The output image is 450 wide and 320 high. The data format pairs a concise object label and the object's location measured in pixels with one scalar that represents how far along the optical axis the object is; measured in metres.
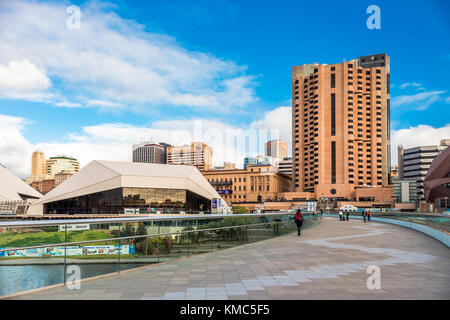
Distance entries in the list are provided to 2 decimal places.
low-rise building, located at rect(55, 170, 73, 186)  194.62
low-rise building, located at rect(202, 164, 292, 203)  138.12
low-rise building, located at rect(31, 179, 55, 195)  190.12
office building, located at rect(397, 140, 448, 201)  148.50
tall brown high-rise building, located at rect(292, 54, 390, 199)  119.44
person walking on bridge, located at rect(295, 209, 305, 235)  19.00
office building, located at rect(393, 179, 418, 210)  96.44
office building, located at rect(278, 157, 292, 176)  196.00
